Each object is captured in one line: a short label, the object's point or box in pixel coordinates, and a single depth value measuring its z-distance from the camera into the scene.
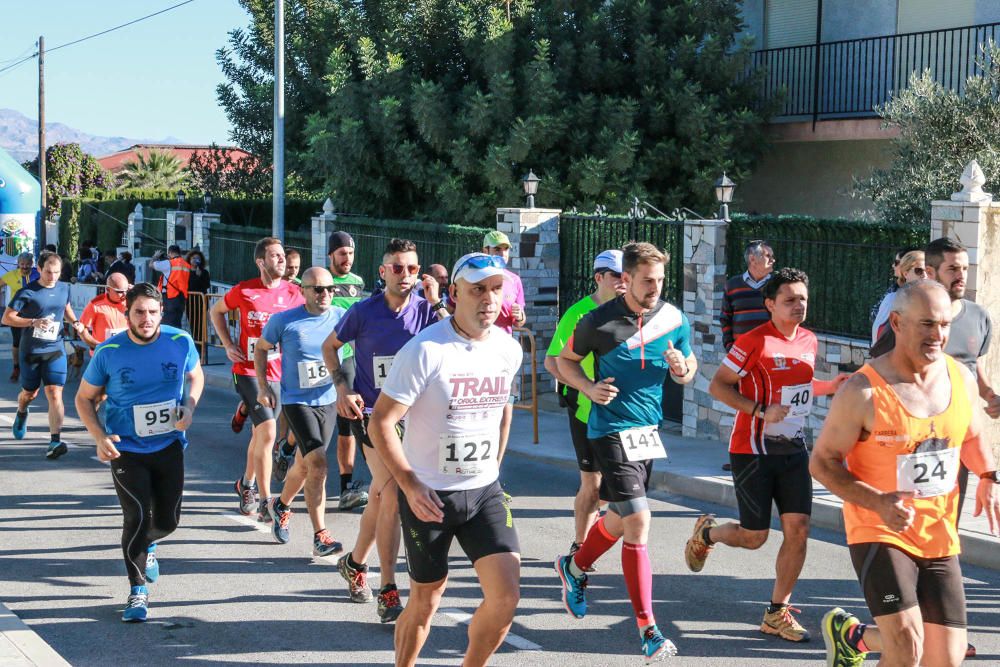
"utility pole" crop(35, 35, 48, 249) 37.86
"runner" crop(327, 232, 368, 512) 9.77
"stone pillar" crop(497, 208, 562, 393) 15.90
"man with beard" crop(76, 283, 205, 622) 7.19
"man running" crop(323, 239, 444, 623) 7.21
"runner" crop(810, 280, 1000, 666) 4.75
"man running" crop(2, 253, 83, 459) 12.66
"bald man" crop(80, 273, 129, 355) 11.70
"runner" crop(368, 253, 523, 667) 5.21
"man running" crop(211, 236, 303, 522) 9.79
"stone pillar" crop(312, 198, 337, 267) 21.17
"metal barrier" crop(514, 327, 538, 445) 13.00
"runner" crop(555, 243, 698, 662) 6.49
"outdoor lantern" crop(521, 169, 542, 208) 16.33
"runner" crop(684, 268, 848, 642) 6.68
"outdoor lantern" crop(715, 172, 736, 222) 13.30
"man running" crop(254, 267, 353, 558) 8.39
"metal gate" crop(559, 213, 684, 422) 14.04
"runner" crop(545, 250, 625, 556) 7.64
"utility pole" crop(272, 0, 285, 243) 20.05
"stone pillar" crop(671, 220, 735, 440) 13.01
